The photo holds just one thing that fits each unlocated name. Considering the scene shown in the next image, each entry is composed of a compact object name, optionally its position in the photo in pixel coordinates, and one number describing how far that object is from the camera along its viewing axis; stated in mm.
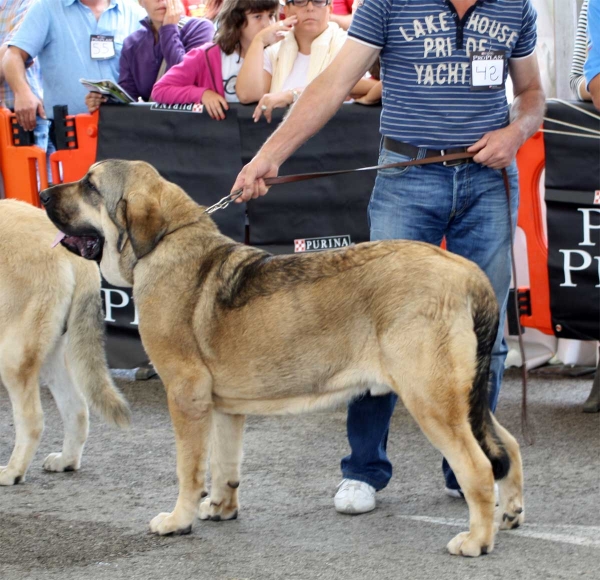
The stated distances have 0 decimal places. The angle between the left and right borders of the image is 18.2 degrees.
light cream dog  8924
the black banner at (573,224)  11512
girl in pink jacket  12825
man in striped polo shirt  7641
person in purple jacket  13908
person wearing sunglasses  12433
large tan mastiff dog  6823
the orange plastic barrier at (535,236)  11903
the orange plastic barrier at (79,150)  12932
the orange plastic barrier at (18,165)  13508
